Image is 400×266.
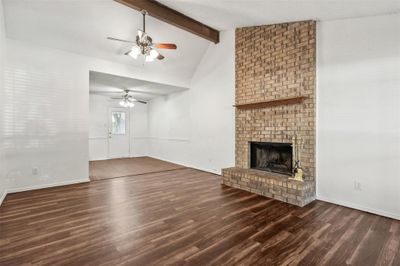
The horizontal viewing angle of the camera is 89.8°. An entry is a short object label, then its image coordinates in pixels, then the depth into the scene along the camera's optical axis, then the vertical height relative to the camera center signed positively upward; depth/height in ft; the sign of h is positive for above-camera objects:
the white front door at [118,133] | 28.71 -0.59
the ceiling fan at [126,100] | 24.00 +3.49
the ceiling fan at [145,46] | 11.66 +4.99
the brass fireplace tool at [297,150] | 12.39 -1.37
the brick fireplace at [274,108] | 12.03 +1.42
